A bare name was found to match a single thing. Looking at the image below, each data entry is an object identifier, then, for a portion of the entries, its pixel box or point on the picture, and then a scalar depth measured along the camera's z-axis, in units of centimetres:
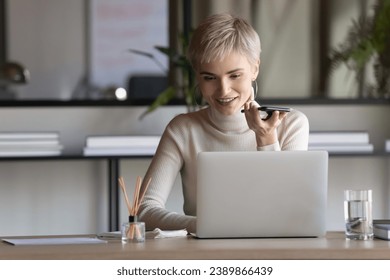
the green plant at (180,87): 628
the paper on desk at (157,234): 334
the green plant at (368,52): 676
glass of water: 325
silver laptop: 316
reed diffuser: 318
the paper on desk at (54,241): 311
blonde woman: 384
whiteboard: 685
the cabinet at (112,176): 611
